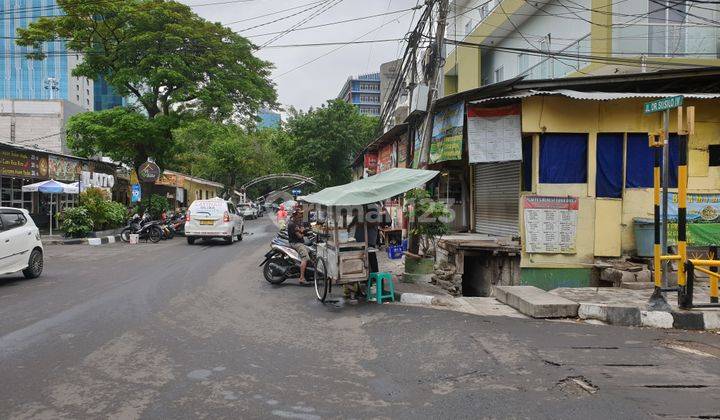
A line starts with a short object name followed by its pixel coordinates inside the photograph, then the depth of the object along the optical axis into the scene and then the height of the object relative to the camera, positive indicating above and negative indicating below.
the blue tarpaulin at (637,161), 10.67 +0.89
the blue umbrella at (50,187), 20.45 +0.65
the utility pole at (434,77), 10.86 +2.78
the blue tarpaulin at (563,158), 10.65 +0.95
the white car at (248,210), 44.40 -0.58
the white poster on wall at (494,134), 10.59 +1.45
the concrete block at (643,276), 9.84 -1.38
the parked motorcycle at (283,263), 10.97 -1.29
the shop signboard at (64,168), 23.53 +1.70
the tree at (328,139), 32.97 +4.24
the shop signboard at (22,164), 20.02 +1.62
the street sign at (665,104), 6.97 +1.40
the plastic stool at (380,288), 8.91 -1.48
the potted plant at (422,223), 10.17 -0.40
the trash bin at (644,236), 10.26 -0.65
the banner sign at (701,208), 10.48 -0.10
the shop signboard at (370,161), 24.86 +2.11
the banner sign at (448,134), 11.14 +1.59
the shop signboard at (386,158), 20.70 +1.99
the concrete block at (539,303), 7.71 -1.54
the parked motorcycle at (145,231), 20.92 -1.13
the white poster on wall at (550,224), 10.50 -0.41
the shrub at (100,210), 21.31 -0.27
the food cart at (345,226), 8.54 -0.40
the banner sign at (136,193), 24.85 +0.51
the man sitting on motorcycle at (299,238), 10.74 -0.75
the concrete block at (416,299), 8.91 -1.67
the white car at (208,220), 19.94 -0.65
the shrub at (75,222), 20.23 -0.74
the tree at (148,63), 23.19 +6.69
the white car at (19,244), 10.15 -0.85
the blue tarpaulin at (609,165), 10.67 +0.81
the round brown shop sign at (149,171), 24.41 +1.54
